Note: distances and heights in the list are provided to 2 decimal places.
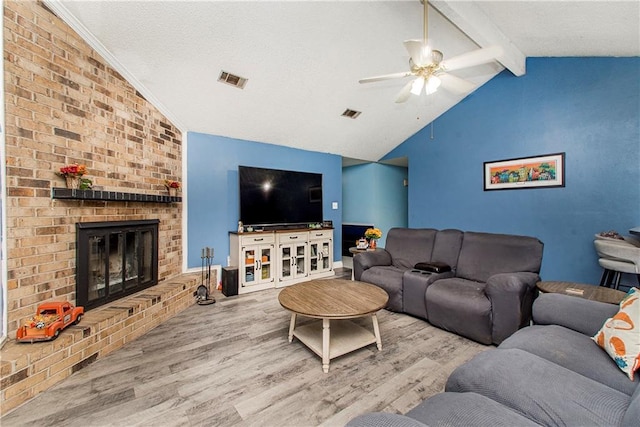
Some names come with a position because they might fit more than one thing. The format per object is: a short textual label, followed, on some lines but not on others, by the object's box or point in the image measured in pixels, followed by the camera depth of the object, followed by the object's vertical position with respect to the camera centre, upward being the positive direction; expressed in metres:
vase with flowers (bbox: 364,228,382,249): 4.05 -0.36
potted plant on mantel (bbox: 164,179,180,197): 3.25 +0.32
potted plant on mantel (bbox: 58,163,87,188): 2.03 +0.31
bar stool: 2.26 -0.42
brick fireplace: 1.74 +0.29
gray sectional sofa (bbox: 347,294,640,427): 0.92 -0.73
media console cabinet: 3.76 -0.69
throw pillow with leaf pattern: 1.19 -0.61
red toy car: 1.73 -0.77
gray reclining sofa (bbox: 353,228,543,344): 2.22 -0.69
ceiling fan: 2.07 +1.26
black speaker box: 3.56 -0.94
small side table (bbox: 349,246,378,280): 3.84 -0.57
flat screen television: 4.02 +0.25
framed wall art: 3.41 +0.55
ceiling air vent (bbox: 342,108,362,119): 4.06 +1.55
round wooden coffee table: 1.95 -0.74
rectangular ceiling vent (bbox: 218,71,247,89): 2.97 +1.55
